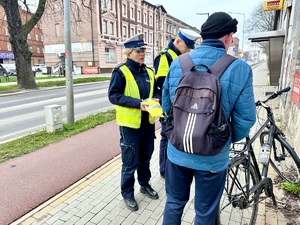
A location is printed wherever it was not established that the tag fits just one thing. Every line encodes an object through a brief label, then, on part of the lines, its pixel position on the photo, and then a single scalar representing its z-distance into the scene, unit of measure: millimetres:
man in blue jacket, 1646
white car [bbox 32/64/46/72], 42066
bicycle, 2377
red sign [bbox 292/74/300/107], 4376
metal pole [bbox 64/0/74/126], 6078
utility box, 6051
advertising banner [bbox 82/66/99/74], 34688
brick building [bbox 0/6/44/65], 46156
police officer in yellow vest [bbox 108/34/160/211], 2713
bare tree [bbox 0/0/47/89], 14922
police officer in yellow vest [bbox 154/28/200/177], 3046
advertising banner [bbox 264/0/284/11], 11180
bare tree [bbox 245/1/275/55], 31688
